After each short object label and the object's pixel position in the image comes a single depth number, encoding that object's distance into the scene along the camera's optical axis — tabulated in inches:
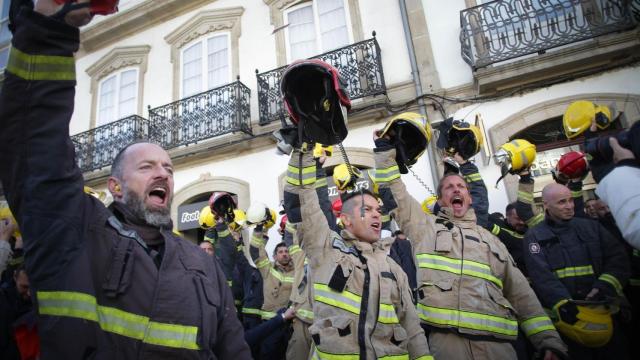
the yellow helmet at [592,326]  120.1
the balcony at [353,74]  310.7
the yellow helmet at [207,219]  234.5
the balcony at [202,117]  357.1
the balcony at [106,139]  404.8
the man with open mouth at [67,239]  47.4
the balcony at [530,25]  259.1
